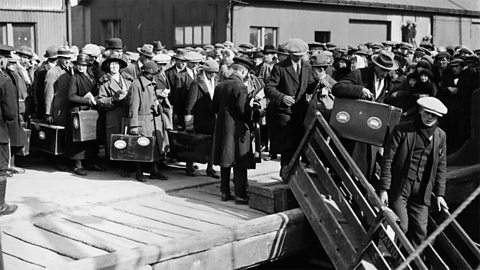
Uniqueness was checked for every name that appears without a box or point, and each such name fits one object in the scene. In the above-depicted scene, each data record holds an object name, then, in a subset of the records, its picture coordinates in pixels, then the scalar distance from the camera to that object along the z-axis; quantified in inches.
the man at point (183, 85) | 415.2
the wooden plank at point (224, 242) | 233.9
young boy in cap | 275.0
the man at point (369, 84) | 312.3
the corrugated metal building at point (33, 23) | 860.0
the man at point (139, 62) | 442.0
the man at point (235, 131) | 328.2
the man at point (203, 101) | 386.6
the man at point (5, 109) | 312.3
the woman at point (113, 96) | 381.1
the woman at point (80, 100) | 387.9
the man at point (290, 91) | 324.5
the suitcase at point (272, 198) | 319.3
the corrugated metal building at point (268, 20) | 843.4
